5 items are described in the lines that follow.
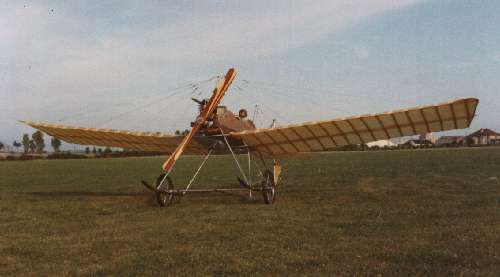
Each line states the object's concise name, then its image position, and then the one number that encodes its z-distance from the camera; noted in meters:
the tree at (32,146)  154.02
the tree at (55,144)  165.75
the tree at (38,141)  144.12
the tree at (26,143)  157.62
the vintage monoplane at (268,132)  11.09
